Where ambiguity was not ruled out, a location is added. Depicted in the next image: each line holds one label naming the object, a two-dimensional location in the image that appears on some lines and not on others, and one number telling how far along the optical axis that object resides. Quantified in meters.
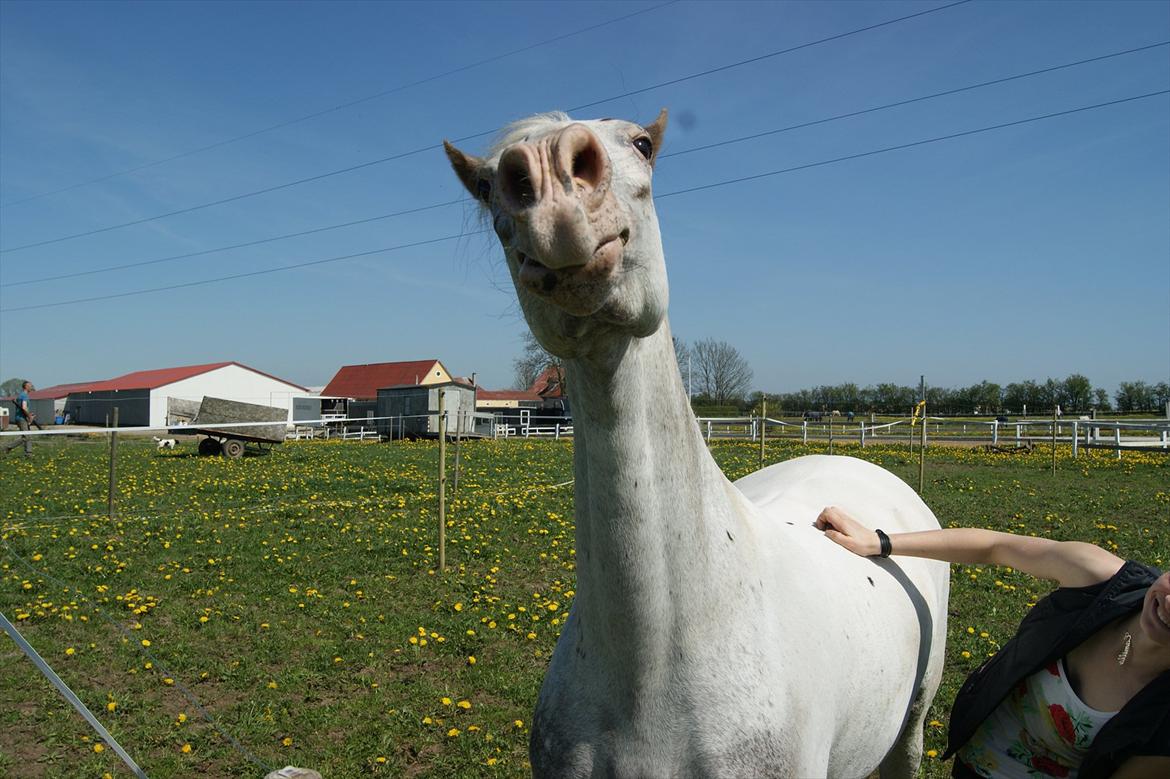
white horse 1.28
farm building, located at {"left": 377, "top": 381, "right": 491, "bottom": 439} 34.88
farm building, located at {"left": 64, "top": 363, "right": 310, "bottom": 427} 52.69
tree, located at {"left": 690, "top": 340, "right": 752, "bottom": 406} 63.25
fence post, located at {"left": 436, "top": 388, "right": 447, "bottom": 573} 7.64
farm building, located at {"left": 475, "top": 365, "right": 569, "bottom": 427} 47.33
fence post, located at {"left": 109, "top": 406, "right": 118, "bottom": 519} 9.75
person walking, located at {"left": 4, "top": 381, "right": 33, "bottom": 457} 20.05
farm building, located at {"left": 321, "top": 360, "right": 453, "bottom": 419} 61.56
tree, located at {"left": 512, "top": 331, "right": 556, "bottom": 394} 60.68
